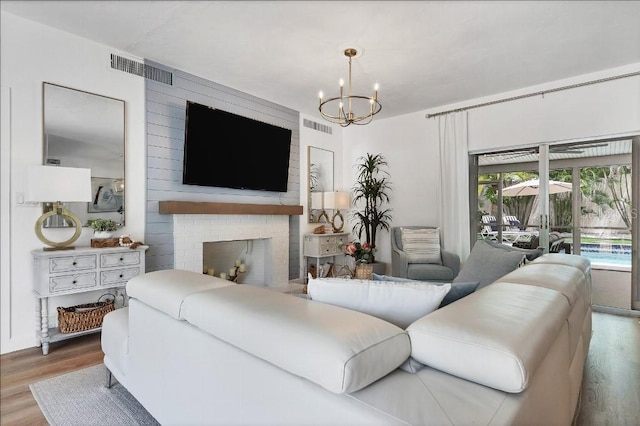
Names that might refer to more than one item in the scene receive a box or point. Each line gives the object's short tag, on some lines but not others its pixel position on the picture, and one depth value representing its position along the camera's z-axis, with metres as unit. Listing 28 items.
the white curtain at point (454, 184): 4.49
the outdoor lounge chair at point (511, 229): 4.34
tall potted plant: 5.16
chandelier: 4.51
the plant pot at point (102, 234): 2.88
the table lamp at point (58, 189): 2.44
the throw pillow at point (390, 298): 1.14
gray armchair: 3.91
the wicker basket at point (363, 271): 2.89
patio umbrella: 4.01
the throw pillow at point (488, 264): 2.17
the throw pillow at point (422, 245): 4.26
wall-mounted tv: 3.63
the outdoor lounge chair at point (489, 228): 4.55
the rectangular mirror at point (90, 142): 2.77
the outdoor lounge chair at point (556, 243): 4.01
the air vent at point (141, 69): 3.15
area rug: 1.68
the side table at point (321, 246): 4.83
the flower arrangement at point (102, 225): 2.89
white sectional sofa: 0.75
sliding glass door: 3.68
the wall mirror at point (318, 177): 5.05
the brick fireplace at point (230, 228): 3.54
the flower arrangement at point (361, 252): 3.00
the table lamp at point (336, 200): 4.90
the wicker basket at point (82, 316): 2.59
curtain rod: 3.53
